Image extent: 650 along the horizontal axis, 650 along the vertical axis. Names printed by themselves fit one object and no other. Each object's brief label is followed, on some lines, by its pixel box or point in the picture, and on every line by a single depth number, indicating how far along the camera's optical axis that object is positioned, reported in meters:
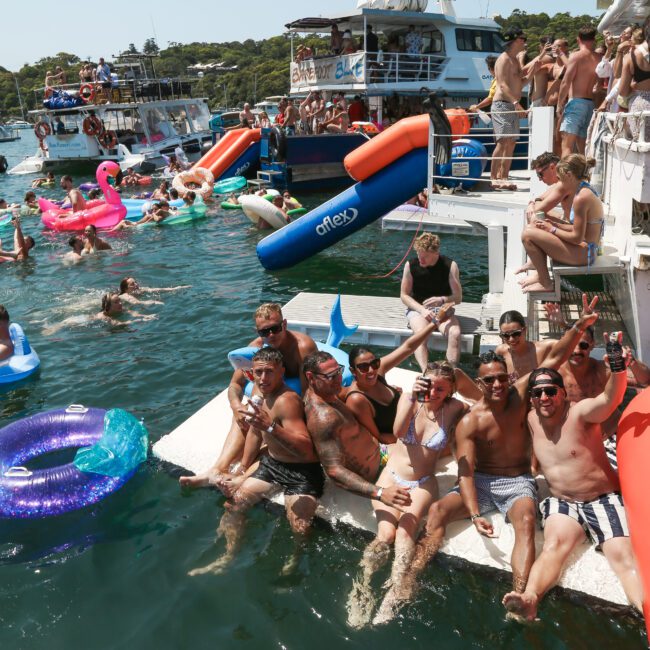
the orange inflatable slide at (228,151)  22.91
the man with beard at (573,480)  3.93
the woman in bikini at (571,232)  6.35
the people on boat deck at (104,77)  28.97
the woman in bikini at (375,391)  4.75
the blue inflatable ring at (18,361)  7.72
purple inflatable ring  5.00
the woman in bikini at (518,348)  5.41
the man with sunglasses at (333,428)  4.49
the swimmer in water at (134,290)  10.70
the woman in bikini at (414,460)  4.39
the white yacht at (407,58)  21.06
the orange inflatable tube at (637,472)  3.52
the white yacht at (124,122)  28.78
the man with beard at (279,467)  4.66
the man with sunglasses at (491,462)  4.38
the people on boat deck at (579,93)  9.02
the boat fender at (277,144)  19.34
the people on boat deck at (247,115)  25.72
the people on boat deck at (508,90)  9.58
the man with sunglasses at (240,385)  5.23
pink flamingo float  16.80
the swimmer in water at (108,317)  9.96
